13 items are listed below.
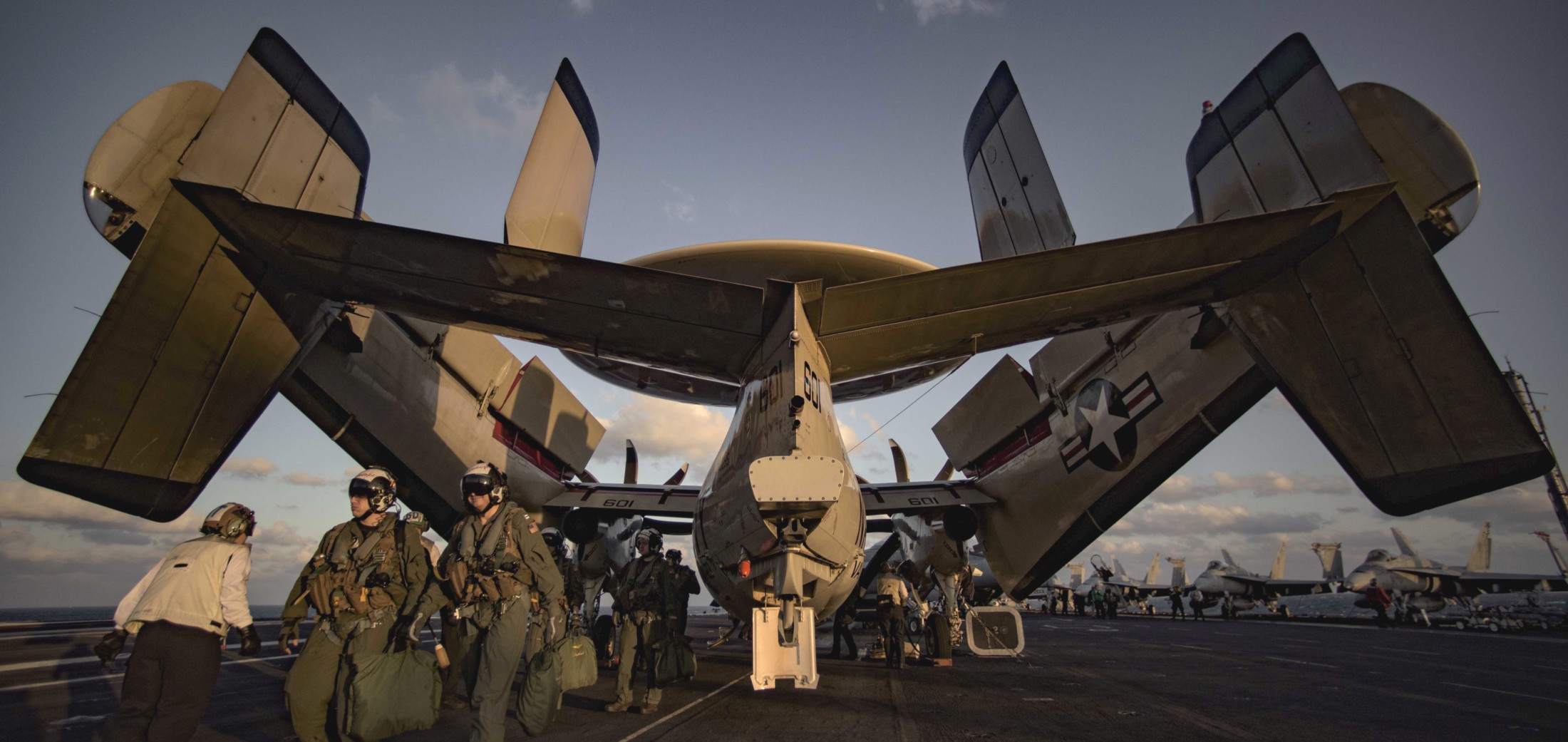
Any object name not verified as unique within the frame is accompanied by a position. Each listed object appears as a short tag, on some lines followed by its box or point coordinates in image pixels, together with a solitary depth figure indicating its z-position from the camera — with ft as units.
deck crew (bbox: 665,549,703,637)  21.85
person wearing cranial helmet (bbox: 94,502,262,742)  10.64
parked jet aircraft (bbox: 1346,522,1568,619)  91.76
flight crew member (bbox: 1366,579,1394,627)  80.18
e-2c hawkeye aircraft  16.14
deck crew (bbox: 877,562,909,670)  30.19
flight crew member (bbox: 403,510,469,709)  13.55
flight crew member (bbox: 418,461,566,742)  12.05
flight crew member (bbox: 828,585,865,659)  37.52
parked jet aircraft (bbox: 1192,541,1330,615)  119.03
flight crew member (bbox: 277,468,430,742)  11.71
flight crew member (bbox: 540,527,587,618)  33.17
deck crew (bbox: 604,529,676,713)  18.85
